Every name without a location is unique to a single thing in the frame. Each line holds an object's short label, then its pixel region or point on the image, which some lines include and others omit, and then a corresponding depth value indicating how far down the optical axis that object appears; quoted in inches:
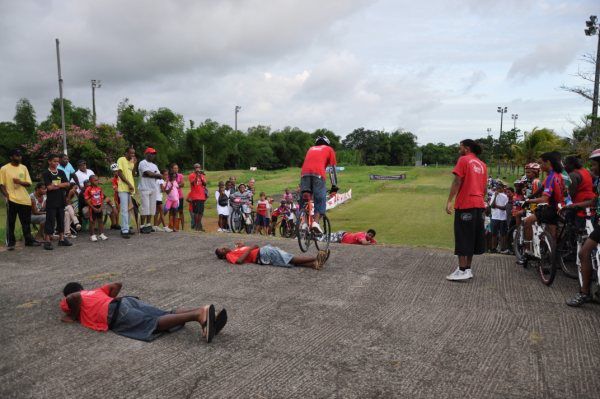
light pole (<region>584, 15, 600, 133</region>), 753.6
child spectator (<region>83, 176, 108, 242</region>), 390.9
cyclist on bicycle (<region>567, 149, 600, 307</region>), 211.3
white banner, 1267.5
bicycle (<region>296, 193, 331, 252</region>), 306.5
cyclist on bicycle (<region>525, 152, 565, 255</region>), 259.3
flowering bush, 1387.8
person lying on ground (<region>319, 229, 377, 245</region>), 486.5
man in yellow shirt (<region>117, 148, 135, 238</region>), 393.4
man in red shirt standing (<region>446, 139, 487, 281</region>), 257.8
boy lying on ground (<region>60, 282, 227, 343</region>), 174.9
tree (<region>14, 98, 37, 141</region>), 1888.5
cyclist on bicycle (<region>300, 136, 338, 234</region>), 301.3
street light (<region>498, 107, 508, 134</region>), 2903.5
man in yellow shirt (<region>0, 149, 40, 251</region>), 343.0
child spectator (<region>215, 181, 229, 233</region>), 598.2
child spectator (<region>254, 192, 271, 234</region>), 631.8
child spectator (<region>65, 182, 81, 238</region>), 399.5
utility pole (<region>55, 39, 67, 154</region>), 949.2
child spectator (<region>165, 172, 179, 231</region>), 506.0
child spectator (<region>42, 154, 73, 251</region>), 358.0
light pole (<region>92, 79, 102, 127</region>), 2009.1
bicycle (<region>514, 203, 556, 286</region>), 243.9
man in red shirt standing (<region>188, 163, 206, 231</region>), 530.3
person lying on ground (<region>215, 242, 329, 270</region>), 286.7
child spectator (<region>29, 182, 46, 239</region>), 386.0
